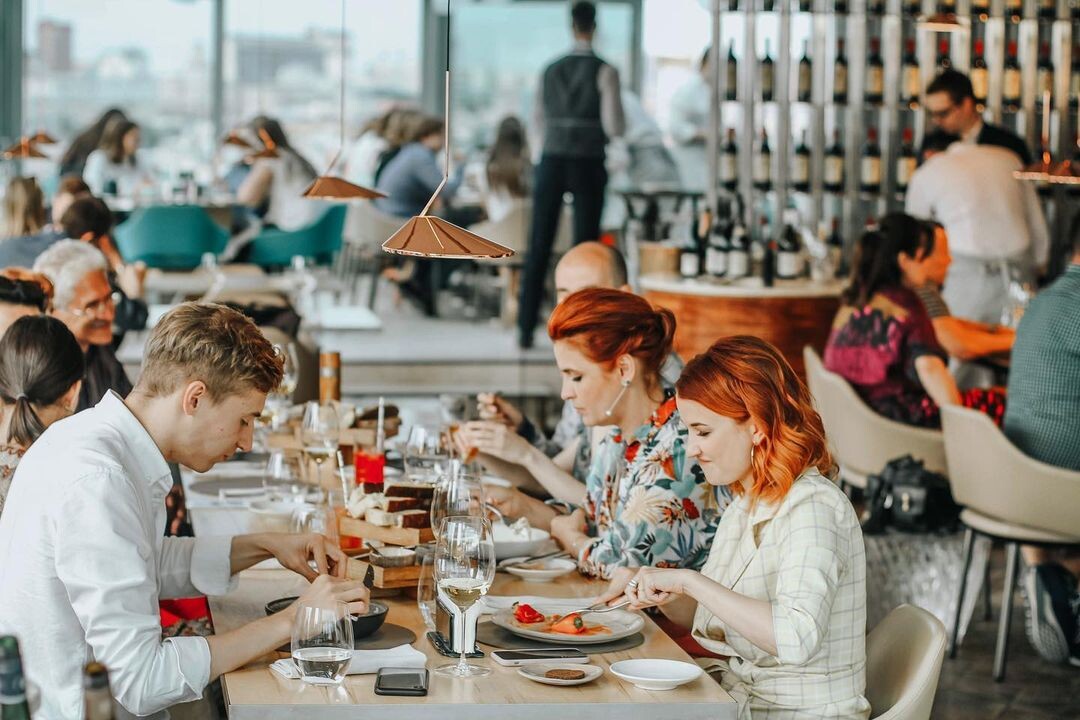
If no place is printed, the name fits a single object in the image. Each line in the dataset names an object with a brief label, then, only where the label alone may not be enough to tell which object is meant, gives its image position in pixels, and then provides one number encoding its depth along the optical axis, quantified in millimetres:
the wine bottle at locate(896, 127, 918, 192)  7941
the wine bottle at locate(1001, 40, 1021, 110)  8062
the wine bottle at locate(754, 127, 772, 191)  7785
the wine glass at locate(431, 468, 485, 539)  2619
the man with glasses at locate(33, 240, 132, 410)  4065
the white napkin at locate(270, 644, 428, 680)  2187
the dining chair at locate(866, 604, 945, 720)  2428
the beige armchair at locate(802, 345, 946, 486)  5227
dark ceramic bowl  2340
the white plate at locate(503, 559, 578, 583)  2807
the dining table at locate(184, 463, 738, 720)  2047
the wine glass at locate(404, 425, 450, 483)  3389
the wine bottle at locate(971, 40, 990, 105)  8047
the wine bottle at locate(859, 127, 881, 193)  7918
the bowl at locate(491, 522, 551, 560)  2961
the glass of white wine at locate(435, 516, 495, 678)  2250
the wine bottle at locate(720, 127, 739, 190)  7883
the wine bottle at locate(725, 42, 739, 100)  7773
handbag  4727
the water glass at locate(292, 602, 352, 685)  2064
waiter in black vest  8016
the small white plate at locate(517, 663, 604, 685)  2160
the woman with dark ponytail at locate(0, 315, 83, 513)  2848
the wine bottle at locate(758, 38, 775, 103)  7742
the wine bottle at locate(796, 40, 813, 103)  7840
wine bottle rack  7758
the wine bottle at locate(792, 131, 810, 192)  7930
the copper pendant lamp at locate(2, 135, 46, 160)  7648
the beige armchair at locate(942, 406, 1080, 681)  4434
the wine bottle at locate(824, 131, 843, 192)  7926
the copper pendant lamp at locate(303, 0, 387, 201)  4035
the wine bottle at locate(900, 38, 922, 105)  7922
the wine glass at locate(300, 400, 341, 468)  3473
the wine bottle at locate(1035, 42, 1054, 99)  8086
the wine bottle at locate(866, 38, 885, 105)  7891
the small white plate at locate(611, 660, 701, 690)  2166
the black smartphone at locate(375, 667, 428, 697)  2104
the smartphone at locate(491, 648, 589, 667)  2254
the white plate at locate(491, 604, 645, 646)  2355
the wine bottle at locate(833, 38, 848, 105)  7887
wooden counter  7043
